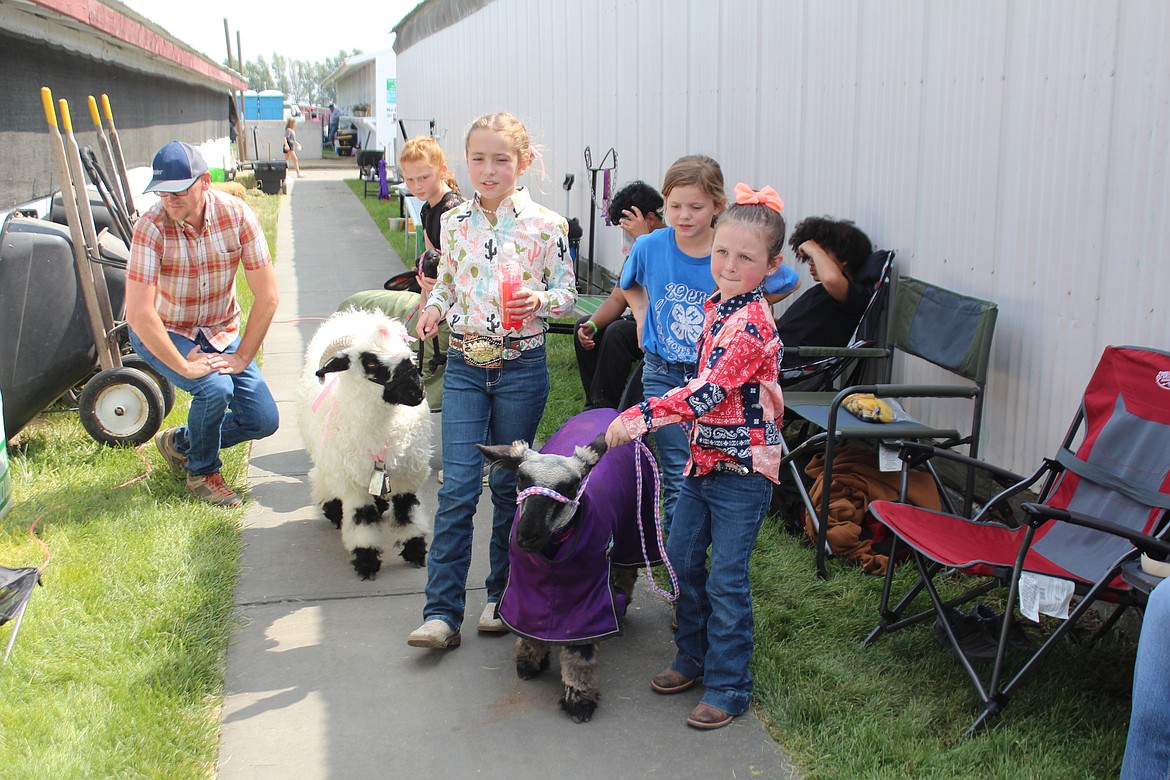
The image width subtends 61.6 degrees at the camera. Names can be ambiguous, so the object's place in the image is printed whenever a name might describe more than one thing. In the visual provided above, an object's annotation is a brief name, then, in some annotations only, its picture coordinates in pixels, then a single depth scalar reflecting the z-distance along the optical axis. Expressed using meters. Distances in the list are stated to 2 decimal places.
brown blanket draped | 4.86
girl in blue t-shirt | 4.09
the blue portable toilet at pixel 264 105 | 59.88
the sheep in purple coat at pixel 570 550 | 3.44
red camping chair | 3.46
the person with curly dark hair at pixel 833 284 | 5.87
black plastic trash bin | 27.83
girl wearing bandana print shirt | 3.29
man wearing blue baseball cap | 5.14
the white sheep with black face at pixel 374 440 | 4.82
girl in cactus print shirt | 4.01
